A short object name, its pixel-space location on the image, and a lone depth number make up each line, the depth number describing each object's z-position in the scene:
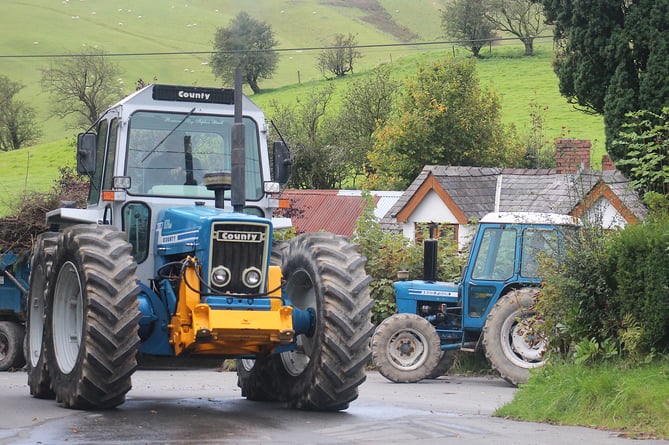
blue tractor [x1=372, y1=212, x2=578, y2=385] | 17.47
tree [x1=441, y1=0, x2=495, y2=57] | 95.19
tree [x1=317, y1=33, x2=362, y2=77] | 98.88
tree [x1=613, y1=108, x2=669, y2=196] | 12.44
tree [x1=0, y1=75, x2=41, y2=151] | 90.31
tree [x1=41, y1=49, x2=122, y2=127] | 86.12
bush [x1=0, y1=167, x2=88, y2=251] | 20.78
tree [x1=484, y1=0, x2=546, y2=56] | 93.81
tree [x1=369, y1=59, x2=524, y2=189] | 51.84
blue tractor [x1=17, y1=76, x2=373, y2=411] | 11.31
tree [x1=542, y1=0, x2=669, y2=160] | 20.33
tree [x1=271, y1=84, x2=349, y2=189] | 54.41
